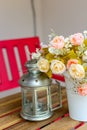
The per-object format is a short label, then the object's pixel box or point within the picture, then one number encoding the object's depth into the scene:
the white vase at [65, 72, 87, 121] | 1.02
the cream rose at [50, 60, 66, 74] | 0.93
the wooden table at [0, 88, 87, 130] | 1.00
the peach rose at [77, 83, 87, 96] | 0.96
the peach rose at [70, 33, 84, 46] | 0.96
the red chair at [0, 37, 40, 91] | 1.51
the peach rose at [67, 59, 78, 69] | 0.92
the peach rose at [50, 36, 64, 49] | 0.95
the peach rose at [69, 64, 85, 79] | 0.90
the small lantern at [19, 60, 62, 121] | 1.05
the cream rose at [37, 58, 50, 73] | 0.98
